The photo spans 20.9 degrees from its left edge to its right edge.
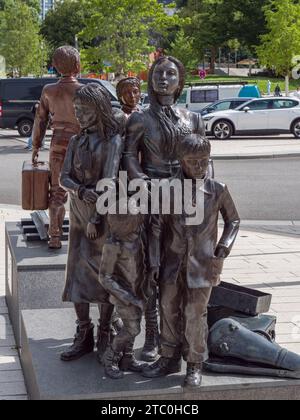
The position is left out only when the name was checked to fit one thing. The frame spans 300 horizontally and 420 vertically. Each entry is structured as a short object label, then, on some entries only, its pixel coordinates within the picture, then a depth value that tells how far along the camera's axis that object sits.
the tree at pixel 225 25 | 64.06
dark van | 26.86
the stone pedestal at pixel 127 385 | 4.43
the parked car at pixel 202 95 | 32.38
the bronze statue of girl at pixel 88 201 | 4.88
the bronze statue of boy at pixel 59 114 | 6.90
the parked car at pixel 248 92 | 32.88
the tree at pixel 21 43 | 51.28
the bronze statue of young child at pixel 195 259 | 4.45
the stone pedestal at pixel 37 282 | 6.66
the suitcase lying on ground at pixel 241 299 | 5.37
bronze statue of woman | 4.85
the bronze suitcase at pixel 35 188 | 7.09
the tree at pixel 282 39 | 40.50
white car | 26.97
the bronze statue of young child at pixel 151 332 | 4.97
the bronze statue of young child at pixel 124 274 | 4.52
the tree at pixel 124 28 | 31.53
